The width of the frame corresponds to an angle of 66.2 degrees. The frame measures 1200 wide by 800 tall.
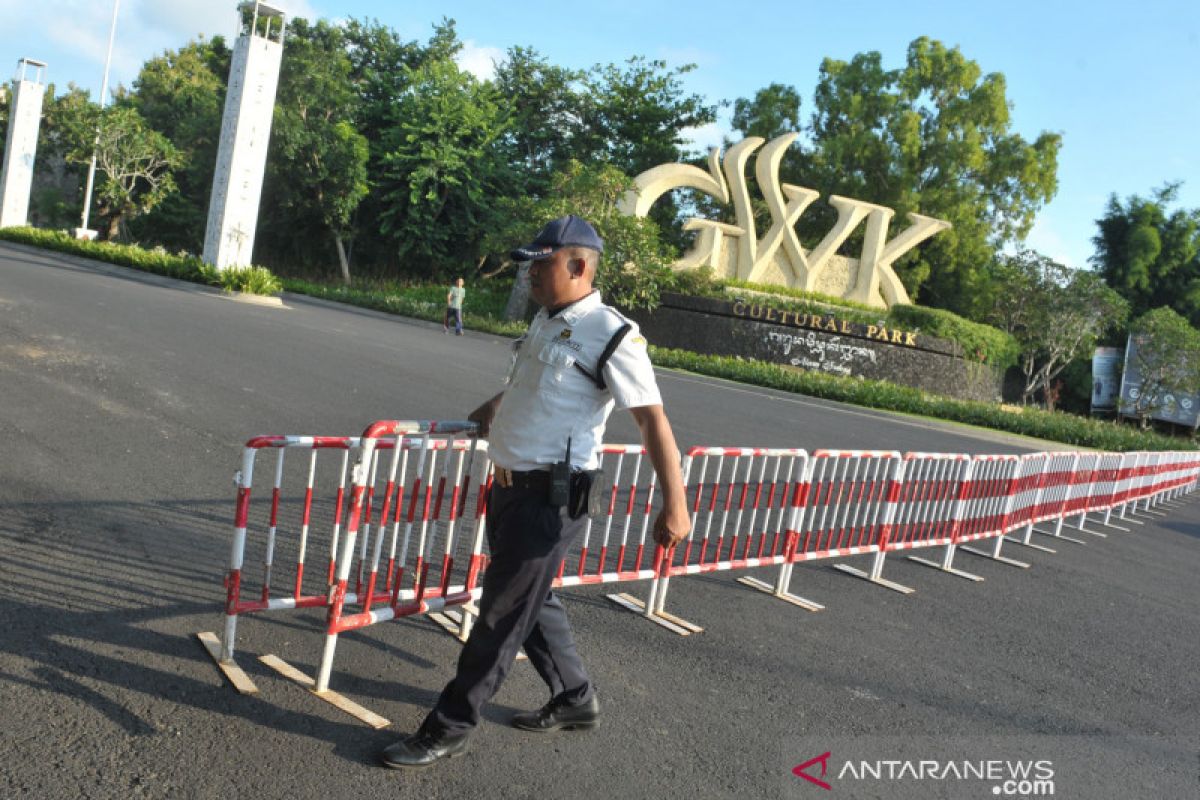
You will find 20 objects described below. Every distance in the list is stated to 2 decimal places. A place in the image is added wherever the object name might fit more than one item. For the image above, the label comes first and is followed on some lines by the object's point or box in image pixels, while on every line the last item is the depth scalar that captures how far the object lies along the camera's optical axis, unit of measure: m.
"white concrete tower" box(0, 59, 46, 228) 38.59
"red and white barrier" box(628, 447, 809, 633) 5.28
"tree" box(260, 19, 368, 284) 36.41
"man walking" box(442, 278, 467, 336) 24.80
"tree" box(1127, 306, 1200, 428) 30.88
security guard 3.14
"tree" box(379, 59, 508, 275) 36.75
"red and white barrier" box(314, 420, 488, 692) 3.61
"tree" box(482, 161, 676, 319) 28.81
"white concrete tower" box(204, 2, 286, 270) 22.60
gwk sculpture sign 32.31
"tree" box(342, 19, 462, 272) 39.99
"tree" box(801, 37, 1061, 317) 41.75
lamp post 34.71
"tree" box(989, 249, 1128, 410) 31.70
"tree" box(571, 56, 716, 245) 41.28
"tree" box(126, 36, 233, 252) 41.56
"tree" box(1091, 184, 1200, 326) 45.75
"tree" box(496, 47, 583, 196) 41.50
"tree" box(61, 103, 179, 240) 35.38
